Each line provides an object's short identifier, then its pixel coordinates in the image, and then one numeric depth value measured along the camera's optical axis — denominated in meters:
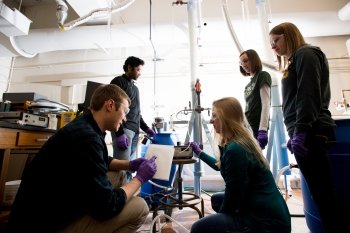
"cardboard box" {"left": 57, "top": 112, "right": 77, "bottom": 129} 1.98
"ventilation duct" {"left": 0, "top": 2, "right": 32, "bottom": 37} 2.20
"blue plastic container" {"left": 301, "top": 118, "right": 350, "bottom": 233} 1.09
